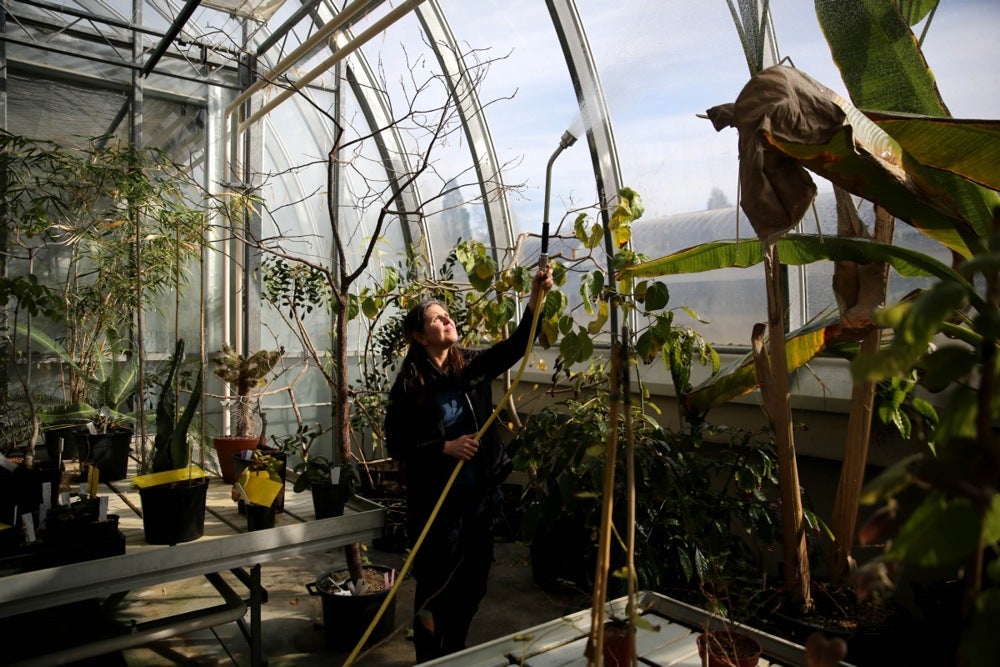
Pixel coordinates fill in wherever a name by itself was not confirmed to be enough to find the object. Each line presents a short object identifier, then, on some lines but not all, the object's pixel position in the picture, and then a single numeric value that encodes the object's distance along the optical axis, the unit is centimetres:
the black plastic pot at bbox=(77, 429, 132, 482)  316
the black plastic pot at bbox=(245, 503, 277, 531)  230
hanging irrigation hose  105
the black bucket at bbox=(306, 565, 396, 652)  314
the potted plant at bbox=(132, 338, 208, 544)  218
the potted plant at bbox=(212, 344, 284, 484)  323
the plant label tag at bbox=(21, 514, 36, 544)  203
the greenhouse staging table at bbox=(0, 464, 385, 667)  189
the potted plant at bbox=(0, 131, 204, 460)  404
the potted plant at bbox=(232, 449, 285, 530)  223
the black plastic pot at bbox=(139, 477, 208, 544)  217
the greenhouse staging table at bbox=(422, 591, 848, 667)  135
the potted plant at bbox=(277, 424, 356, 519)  247
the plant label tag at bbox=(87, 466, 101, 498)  239
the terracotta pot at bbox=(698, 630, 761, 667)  121
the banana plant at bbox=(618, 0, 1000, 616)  148
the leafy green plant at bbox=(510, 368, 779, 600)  243
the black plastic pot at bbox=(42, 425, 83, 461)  352
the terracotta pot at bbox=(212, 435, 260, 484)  319
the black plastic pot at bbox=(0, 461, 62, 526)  211
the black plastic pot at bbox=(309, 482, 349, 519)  247
